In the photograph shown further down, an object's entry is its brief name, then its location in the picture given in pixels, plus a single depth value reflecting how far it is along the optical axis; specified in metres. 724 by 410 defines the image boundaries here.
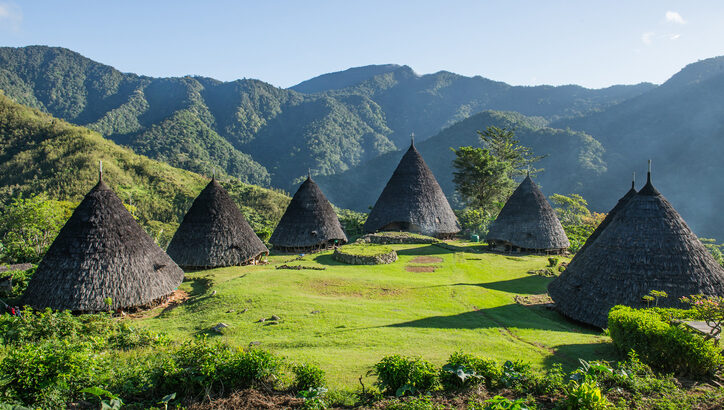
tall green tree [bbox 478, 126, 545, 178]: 43.09
